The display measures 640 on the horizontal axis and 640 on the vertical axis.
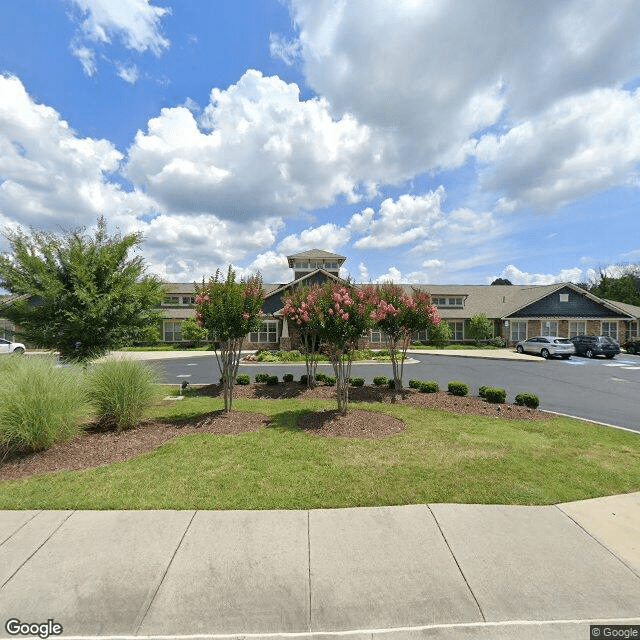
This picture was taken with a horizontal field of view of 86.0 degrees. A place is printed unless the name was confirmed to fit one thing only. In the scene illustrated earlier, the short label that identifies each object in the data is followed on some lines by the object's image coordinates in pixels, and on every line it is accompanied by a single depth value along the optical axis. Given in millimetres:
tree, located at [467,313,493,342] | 35031
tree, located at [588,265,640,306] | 48500
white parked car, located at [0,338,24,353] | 25328
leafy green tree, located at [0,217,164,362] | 9828
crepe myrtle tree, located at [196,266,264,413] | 8656
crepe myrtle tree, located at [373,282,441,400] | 11688
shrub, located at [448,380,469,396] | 11648
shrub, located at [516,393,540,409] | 10110
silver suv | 25547
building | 33188
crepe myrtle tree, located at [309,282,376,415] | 8180
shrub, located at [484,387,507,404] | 10758
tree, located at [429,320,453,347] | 33250
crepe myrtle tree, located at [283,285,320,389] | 12055
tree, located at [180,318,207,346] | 30250
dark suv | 25659
